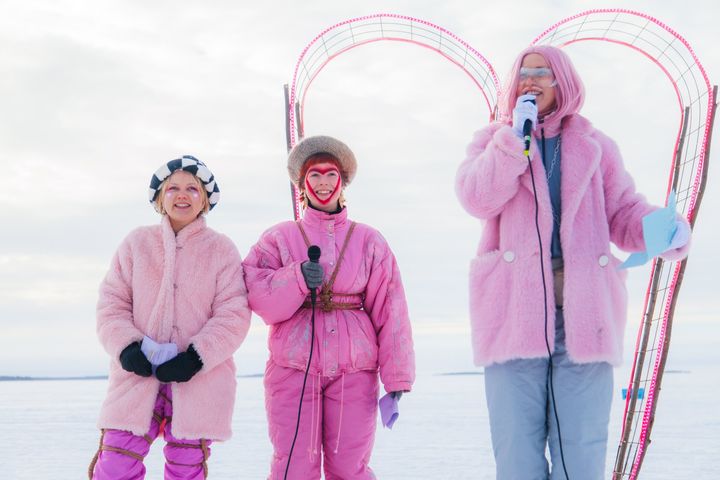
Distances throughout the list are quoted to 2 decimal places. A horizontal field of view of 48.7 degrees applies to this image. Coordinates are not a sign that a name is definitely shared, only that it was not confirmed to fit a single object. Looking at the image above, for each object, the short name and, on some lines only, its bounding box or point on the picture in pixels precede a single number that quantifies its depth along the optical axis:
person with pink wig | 2.61
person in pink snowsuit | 3.02
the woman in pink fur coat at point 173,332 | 2.93
